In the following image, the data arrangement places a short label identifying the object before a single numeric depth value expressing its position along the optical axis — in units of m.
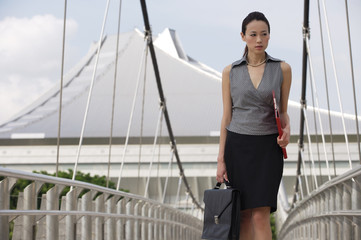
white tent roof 43.94
